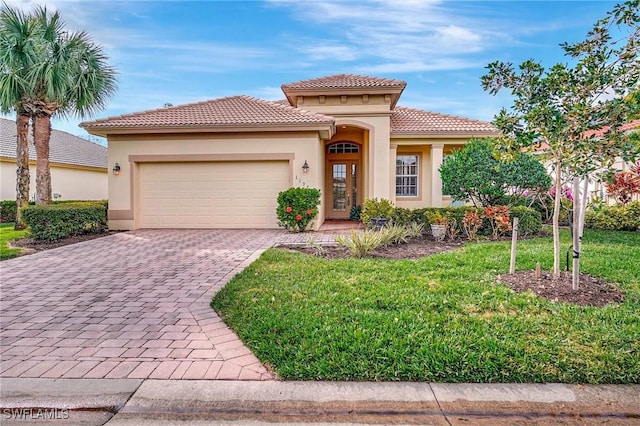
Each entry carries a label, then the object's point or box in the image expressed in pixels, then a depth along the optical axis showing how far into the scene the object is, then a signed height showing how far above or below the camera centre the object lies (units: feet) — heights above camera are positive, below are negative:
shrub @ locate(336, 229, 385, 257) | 24.39 -3.15
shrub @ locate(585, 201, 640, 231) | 34.47 -1.83
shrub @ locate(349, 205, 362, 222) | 50.49 -2.01
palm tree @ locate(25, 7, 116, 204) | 33.35 +11.74
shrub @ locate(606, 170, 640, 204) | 30.66 +1.22
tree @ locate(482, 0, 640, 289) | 13.66 +4.14
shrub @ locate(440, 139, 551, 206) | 34.06 +2.33
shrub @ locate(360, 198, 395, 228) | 35.78 -1.21
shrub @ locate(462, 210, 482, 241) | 31.53 -2.14
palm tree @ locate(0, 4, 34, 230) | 32.89 +13.54
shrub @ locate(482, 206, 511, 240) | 30.01 -1.65
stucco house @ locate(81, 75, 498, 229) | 39.34 +4.96
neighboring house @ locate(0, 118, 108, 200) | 53.67 +5.58
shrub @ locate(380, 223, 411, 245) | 27.89 -3.00
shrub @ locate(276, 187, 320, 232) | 37.63 -0.89
